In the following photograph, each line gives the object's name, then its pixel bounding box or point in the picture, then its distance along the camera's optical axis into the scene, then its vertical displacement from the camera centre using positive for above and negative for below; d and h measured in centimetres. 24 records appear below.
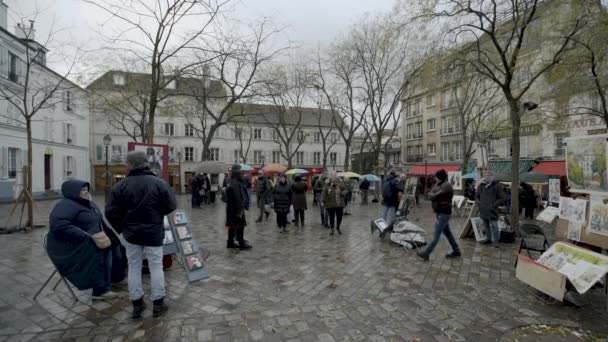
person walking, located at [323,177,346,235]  853 -95
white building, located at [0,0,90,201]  2011 +201
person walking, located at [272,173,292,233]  926 -98
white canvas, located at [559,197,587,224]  475 -71
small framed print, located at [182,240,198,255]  485 -125
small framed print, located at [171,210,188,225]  506 -83
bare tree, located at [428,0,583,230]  805 +362
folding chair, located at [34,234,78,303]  395 -157
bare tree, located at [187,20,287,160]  873 +321
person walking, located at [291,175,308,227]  954 -84
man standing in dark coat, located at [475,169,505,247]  744 -89
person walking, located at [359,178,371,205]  1950 -148
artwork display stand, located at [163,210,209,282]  473 -126
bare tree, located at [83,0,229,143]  745 +318
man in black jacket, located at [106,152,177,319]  351 -59
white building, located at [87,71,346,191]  3666 +276
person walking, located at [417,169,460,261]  608 -81
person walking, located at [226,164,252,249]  664 -85
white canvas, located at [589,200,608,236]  425 -73
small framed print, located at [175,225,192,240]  493 -105
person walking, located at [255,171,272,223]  1157 -94
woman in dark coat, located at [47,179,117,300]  377 -88
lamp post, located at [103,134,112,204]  1761 +151
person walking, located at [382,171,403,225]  841 -76
